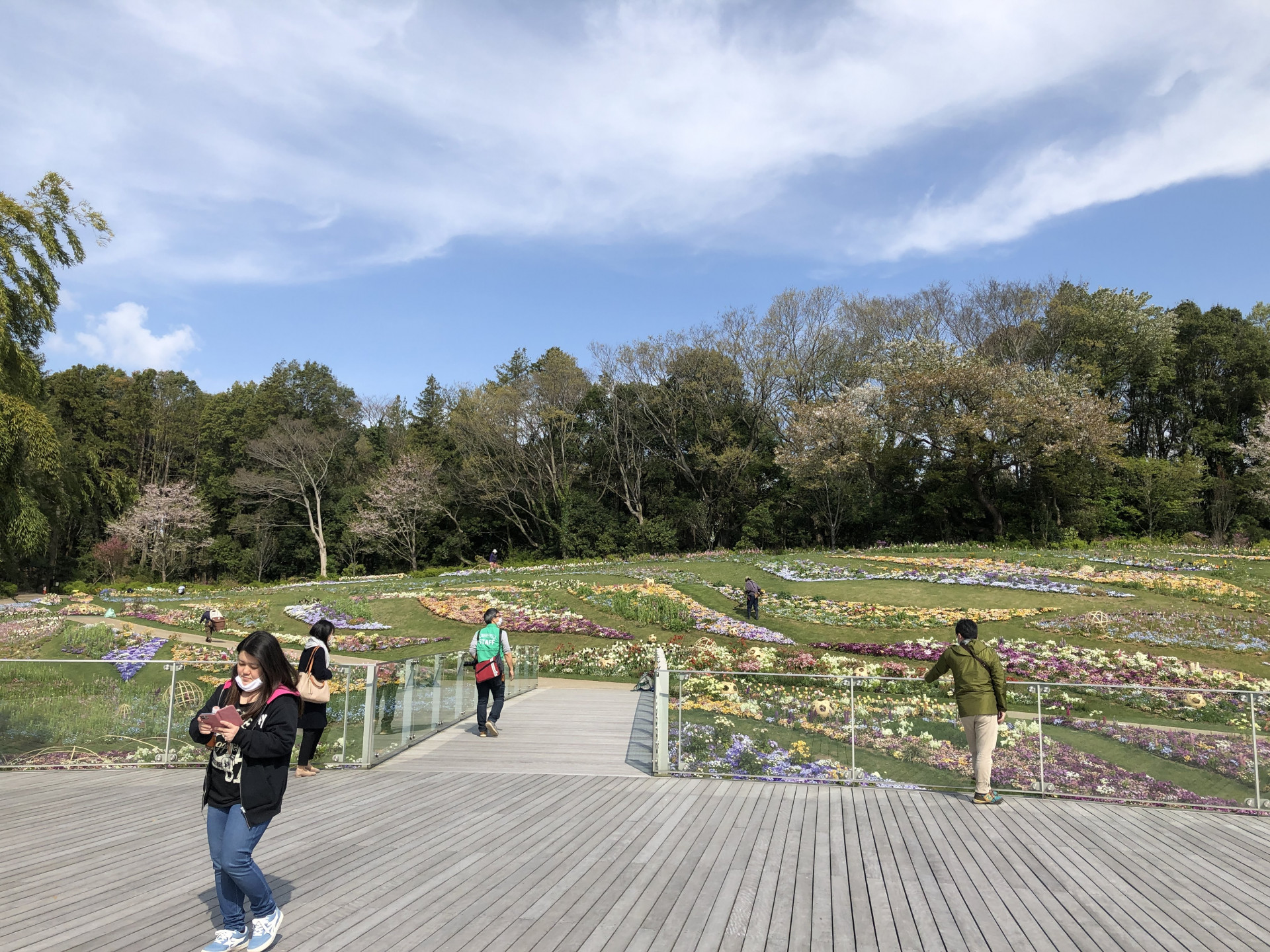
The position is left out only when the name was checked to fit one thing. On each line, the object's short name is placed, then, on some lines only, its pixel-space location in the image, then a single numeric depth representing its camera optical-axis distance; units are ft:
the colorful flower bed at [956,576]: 69.26
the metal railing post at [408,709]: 30.07
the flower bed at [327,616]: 72.17
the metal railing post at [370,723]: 27.09
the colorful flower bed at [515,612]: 65.82
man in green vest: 31.63
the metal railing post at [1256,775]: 22.71
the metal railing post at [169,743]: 26.86
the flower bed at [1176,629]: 52.24
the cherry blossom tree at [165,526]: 156.46
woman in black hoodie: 11.99
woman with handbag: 23.24
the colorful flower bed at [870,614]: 61.36
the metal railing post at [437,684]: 32.81
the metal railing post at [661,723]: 26.27
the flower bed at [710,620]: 59.88
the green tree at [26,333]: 61.93
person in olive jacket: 22.25
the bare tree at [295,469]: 162.91
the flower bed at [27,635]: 60.70
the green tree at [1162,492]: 118.73
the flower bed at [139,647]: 57.27
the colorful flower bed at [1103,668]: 45.39
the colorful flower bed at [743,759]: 24.95
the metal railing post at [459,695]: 36.03
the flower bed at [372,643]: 64.34
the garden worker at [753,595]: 66.23
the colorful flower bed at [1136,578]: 62.98
